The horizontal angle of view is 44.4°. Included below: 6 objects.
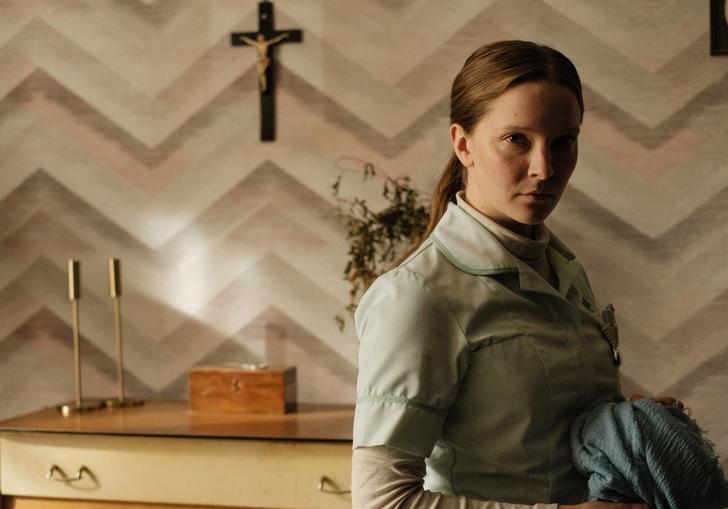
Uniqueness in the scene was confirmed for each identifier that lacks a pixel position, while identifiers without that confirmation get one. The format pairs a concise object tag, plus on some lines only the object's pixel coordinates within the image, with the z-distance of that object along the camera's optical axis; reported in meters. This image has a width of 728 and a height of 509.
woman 1.20
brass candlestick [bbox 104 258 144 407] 2.79
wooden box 2.59
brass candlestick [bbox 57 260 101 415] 2.75
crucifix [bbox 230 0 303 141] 2.79
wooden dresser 2.34
